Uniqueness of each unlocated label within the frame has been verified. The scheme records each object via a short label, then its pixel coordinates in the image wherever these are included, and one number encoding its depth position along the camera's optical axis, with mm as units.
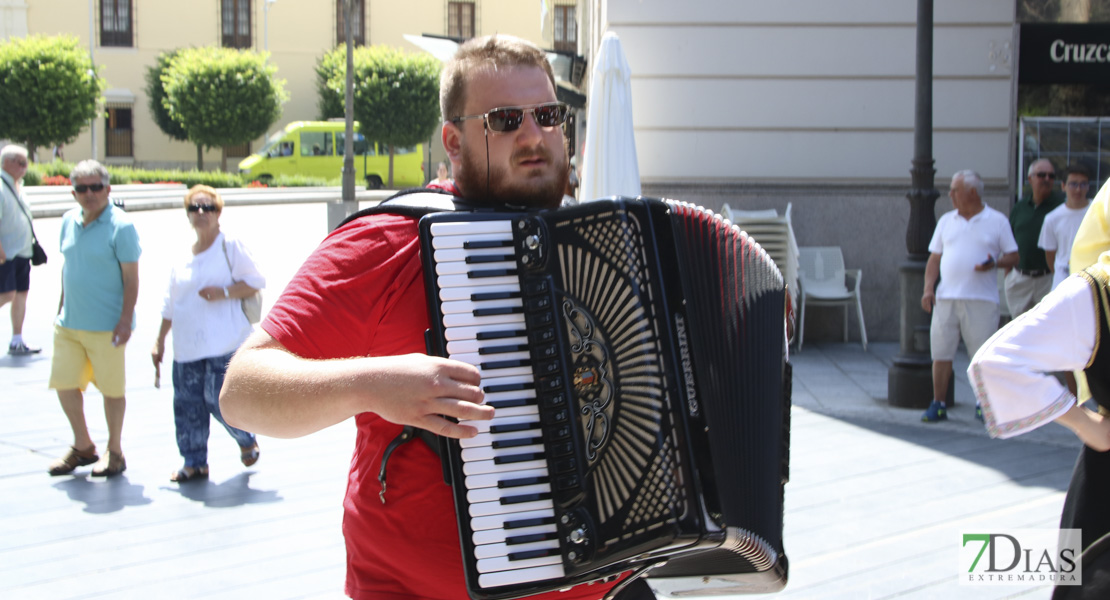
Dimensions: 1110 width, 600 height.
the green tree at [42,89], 37312
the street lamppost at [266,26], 47125
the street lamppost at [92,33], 46156
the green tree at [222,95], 41344
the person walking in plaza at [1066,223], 7805
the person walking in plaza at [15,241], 9328
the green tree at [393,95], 42750
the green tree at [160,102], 45500
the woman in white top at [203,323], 5977
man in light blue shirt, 6023
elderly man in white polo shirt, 7293
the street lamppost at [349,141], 21384
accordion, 1714
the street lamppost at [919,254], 7707
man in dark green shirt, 8492
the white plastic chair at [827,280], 10008
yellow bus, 37906
